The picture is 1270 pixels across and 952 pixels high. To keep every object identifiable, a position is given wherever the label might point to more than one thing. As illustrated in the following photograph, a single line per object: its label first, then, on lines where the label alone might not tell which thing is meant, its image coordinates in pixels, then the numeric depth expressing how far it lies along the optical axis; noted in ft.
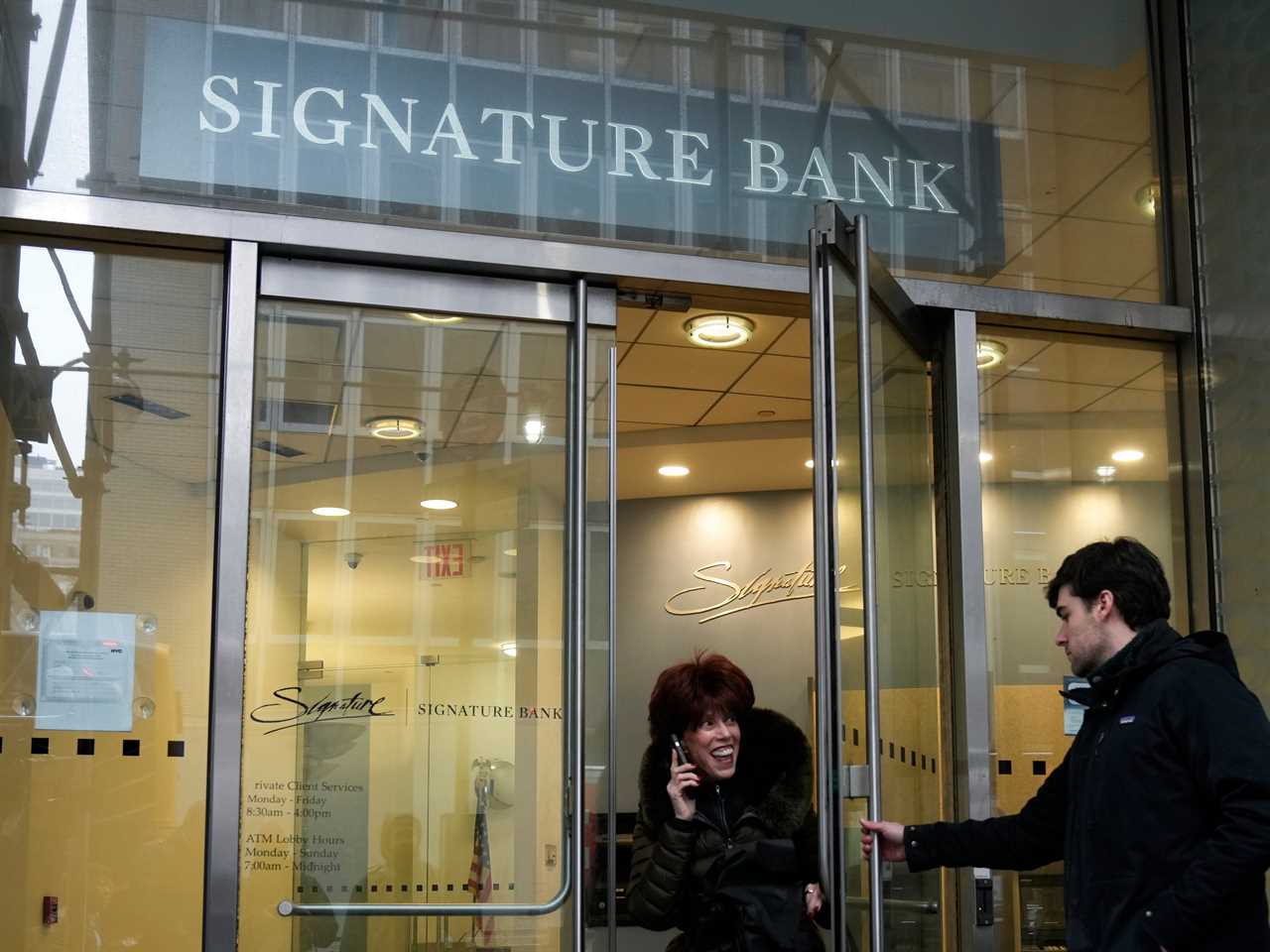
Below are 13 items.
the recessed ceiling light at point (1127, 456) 15.25
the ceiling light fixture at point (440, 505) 13.12
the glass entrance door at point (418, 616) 12.39
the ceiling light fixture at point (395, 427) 13.08
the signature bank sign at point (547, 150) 12.96
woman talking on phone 12.66
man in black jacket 9.24
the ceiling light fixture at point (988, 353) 14.93
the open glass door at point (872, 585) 10.96
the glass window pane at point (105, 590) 11.76
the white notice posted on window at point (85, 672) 11.86
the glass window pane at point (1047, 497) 14.38
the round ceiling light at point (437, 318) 13.37
